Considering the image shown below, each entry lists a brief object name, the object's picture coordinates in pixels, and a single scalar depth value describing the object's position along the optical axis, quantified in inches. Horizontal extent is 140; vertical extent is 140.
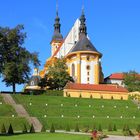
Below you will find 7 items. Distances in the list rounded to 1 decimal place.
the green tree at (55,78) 3474.4
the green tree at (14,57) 2871.6
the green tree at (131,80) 4248.0
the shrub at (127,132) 1507.4
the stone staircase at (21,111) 1939.6
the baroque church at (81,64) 3201.3
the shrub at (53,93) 3056.3
